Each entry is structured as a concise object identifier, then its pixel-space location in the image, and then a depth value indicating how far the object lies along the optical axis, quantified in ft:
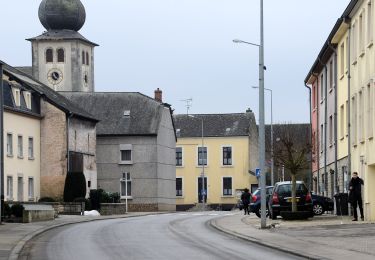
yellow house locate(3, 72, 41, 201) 224.12
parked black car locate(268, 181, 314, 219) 144.66
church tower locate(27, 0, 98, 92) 396.37
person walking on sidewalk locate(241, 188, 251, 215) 194.35
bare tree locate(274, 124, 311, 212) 138.31
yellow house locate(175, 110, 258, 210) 376.89
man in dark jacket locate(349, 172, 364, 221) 124.57
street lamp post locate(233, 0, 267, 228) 124.16
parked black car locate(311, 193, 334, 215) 160.76
